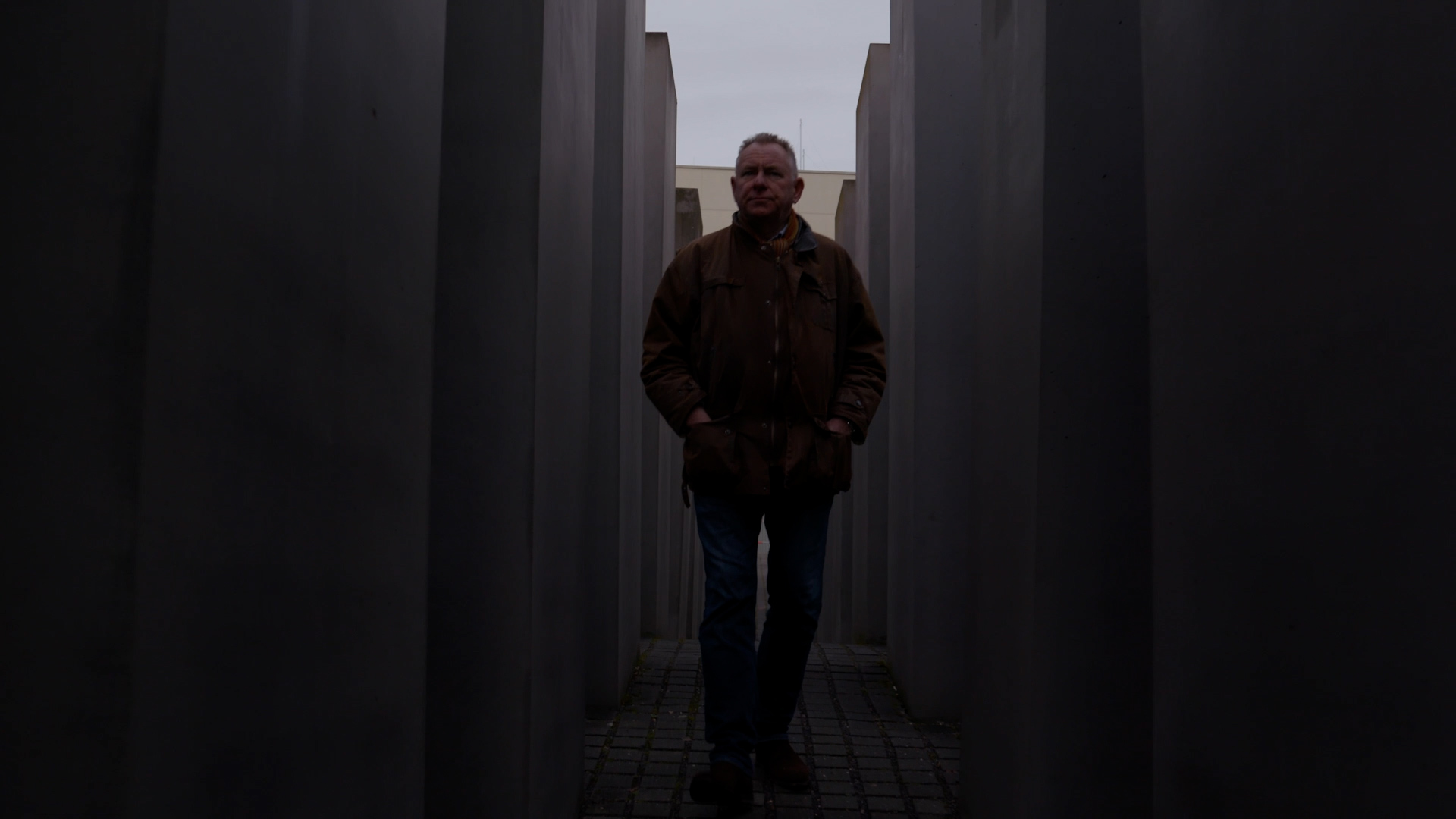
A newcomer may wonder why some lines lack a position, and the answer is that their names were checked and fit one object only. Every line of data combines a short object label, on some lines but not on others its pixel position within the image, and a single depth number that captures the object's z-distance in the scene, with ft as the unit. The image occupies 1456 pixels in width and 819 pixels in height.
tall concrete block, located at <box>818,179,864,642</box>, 31.32
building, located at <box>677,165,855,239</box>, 105.91
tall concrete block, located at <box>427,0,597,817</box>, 8.27
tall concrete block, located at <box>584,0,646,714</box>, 15.25
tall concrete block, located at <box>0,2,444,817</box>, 3.73
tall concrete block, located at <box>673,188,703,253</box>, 35.91
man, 11.33
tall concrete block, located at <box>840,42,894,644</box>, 24.00
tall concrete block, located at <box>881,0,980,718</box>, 15.44
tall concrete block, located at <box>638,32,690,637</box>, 24.03
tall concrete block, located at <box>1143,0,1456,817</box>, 4.17
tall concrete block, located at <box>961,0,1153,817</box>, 7.95
